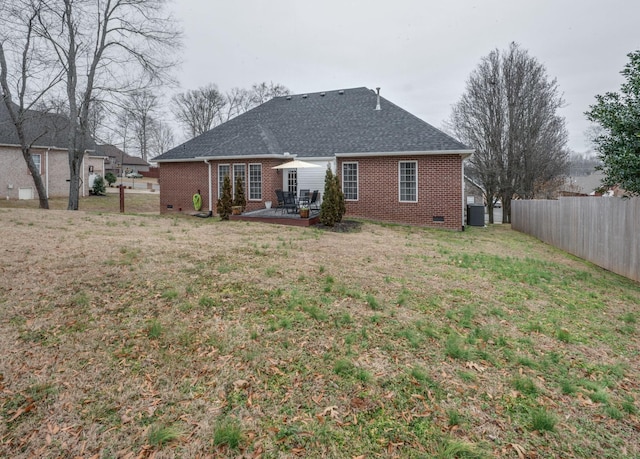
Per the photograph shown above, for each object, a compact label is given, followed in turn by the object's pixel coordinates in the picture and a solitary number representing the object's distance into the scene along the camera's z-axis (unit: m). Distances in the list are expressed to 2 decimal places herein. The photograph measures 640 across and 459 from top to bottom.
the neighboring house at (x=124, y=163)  58.62
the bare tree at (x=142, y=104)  17.47
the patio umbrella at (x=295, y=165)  14.08
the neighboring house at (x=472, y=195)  33.70
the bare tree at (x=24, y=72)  15.17
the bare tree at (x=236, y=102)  41.22
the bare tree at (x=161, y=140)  53.45
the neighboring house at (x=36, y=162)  21.36
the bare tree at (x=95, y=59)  16.44
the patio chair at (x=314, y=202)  14.24
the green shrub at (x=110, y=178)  36.38
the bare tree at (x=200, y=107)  40.97
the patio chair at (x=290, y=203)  13.94
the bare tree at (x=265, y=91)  39.16
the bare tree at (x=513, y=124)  20.50
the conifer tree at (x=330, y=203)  12.40
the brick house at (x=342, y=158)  14.44
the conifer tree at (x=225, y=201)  13.63
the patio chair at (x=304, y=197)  14.40
